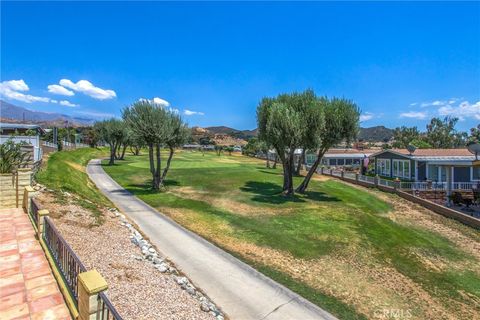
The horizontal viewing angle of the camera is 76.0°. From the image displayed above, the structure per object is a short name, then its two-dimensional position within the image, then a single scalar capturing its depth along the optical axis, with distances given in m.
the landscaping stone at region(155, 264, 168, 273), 10.70
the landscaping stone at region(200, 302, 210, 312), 8.72
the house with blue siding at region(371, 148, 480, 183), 32.88
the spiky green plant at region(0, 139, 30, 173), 18.36
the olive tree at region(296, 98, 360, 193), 27.19
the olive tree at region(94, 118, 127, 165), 49.03
